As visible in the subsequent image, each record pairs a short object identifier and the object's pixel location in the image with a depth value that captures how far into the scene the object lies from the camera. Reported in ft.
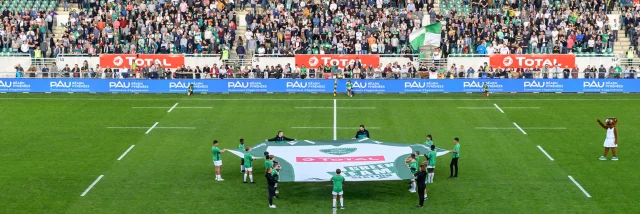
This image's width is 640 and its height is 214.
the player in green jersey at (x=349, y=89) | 203.41
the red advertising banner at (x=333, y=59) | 227.20
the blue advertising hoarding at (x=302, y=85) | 209.26
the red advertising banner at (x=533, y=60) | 227.20
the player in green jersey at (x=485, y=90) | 203.55
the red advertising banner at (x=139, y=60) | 228.22
